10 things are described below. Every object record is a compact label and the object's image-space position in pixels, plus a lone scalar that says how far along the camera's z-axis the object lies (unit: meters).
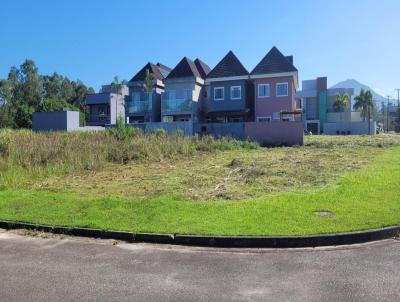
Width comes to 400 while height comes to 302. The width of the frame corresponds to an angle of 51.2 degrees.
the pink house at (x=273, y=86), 42.12
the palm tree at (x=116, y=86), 63.22
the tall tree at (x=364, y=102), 81.69
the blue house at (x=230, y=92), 44.09
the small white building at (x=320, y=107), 75.20
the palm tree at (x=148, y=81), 51.22
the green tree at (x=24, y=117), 56.64
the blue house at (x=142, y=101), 50.97
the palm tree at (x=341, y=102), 77.56
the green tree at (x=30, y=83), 80.69
